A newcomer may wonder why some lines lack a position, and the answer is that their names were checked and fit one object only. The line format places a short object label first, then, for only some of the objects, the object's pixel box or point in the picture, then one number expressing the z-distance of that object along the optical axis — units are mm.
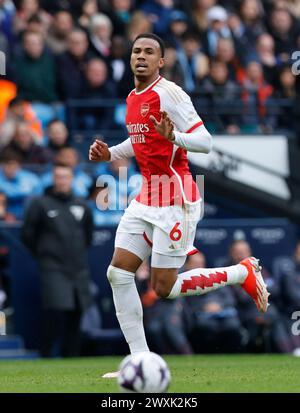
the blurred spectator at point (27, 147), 15266
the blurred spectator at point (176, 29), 17828
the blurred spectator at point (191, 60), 17719
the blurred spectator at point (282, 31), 19984
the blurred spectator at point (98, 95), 16630
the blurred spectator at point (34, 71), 16000
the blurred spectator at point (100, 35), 17031
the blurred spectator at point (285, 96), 18156
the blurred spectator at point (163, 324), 14469
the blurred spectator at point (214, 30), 18609
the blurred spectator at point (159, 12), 18250
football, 8086
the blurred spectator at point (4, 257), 14922
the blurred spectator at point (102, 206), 15375
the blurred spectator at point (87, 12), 17359
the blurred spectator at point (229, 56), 18297
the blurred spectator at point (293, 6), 21655
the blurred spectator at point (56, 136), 15477
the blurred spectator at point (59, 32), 16734
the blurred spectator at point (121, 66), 17047
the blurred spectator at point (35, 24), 16000
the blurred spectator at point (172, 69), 16897
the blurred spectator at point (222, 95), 17359
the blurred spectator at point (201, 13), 18656
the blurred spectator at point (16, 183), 15055
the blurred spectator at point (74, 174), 14996
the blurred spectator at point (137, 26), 17094
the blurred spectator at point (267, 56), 18953
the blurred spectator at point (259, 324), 14812
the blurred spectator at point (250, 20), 19688
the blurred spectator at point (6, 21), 16391
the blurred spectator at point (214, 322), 14625
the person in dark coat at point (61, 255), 14055
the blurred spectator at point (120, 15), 17688
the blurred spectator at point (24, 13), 16547
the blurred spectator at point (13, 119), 15484
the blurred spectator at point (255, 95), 17750
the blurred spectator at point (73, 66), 16547
